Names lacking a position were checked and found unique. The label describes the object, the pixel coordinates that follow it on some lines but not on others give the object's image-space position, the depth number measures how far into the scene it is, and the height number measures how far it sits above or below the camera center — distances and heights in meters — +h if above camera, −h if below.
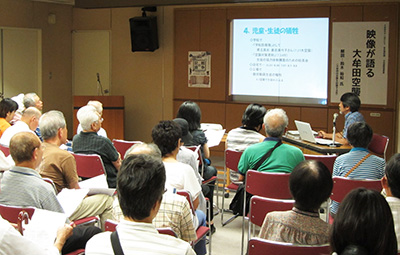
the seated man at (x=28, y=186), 3.23 -0.62
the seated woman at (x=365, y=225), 1.89 -0.49
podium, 10.01 -0.46
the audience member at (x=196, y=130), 5.52 -0.44
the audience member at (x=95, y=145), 4.75 -0.52
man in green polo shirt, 4.45 -0.54
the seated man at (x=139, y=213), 2.02 -0.51
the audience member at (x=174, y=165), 3.72 -0.55
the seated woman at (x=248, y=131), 5.55 -0.45
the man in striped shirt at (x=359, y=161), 4.35 -0.58
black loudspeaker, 10.06 +1.08
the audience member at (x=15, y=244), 2.31 -0.70
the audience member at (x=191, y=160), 4.29 -0.60
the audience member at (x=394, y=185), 2.91 -0.53
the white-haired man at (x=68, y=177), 3.96 -0.69
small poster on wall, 9.88 +0.39
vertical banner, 8.43 +0.52
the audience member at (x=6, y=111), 6.24 -0.29
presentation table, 5.89 -0.65
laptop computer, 6.26 -0.54
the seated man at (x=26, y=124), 5.54 -0.41
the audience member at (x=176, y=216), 2.97 -0.73
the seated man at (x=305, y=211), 2.69 -0.64
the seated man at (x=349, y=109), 6.69 -0.23
